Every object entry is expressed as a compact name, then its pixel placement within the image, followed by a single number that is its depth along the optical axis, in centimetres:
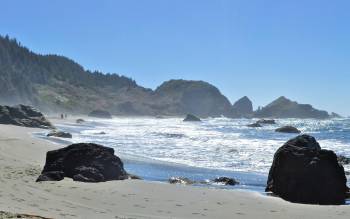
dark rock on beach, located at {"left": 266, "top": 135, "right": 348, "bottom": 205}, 1554
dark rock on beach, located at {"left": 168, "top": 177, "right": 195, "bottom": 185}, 1900
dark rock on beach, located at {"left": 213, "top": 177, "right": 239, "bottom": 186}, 1933
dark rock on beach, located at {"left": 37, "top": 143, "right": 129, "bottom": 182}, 1756
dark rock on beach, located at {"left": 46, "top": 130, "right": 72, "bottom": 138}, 4059
